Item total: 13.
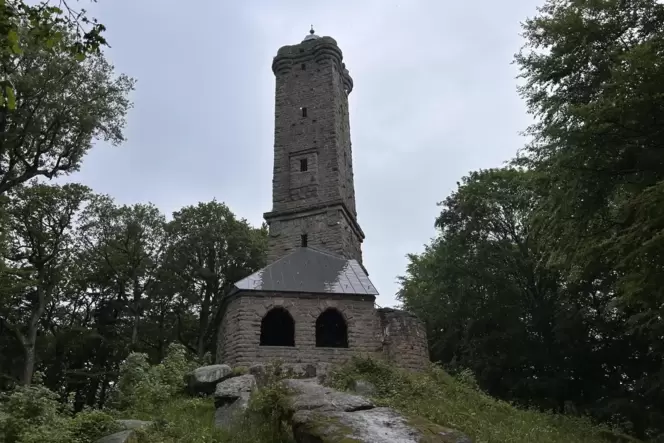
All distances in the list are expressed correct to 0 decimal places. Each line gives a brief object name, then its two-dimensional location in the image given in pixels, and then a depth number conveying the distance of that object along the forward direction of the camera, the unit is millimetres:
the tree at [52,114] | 14875
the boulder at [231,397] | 10977
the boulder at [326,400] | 8766
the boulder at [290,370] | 14302
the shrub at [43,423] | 8453
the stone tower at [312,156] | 21469
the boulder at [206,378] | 13398
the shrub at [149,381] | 12526
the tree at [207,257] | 27125
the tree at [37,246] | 22078
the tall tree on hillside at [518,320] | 19891
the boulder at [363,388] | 13586
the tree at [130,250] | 26031
